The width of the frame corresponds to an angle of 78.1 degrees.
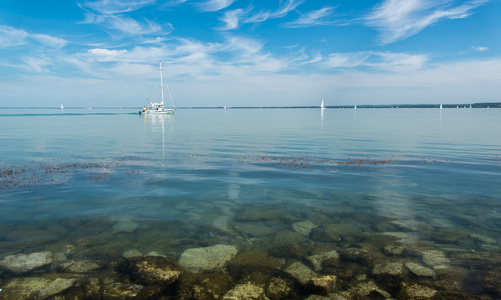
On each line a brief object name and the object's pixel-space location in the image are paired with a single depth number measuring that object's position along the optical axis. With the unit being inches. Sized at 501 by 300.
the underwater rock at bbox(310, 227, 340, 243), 457.2
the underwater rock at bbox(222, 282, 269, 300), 315.9
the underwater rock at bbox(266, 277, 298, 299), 322.3
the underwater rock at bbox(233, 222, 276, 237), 483.2
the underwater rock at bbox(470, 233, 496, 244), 440.1
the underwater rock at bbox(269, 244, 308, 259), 409.1
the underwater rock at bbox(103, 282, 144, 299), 317.1
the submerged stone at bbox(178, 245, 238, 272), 380.5
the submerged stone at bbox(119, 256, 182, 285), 345.2
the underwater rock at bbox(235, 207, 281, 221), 540.7
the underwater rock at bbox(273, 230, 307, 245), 452.8
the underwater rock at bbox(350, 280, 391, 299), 323.3
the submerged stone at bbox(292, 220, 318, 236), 485.7
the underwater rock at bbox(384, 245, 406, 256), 410.9
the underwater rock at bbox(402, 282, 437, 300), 315.3
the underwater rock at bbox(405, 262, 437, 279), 355.9
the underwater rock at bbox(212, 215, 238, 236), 486.8
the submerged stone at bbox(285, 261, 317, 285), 352.2
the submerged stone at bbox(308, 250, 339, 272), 385.4
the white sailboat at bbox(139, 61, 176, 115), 5964.6
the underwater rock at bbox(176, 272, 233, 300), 319.6
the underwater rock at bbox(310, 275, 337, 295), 325.7
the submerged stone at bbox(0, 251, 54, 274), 367.6
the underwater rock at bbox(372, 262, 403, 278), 360.8
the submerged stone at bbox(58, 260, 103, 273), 368.6
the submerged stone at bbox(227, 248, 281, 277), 371.9
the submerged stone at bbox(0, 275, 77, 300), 315.9
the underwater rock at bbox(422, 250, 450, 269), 377.1
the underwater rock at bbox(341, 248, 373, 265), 391.9
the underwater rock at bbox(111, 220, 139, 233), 486.4
